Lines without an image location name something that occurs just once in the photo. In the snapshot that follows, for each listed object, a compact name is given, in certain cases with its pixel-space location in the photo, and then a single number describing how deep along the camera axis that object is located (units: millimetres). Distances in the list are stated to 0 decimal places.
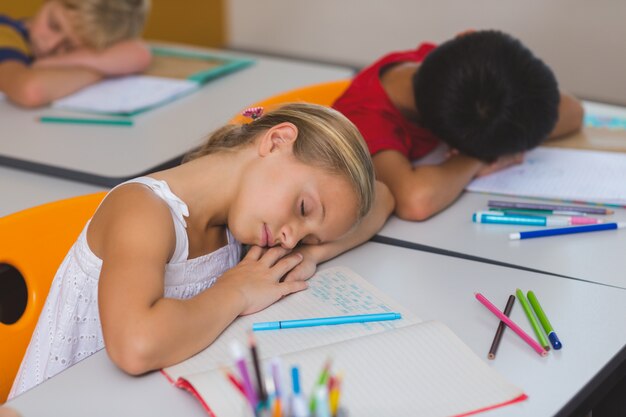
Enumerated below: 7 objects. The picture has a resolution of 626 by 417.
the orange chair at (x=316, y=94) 1770
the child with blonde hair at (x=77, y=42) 2402
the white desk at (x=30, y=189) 1626
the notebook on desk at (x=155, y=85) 2217
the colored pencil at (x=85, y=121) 2062
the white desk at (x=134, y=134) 1783
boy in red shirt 1633
